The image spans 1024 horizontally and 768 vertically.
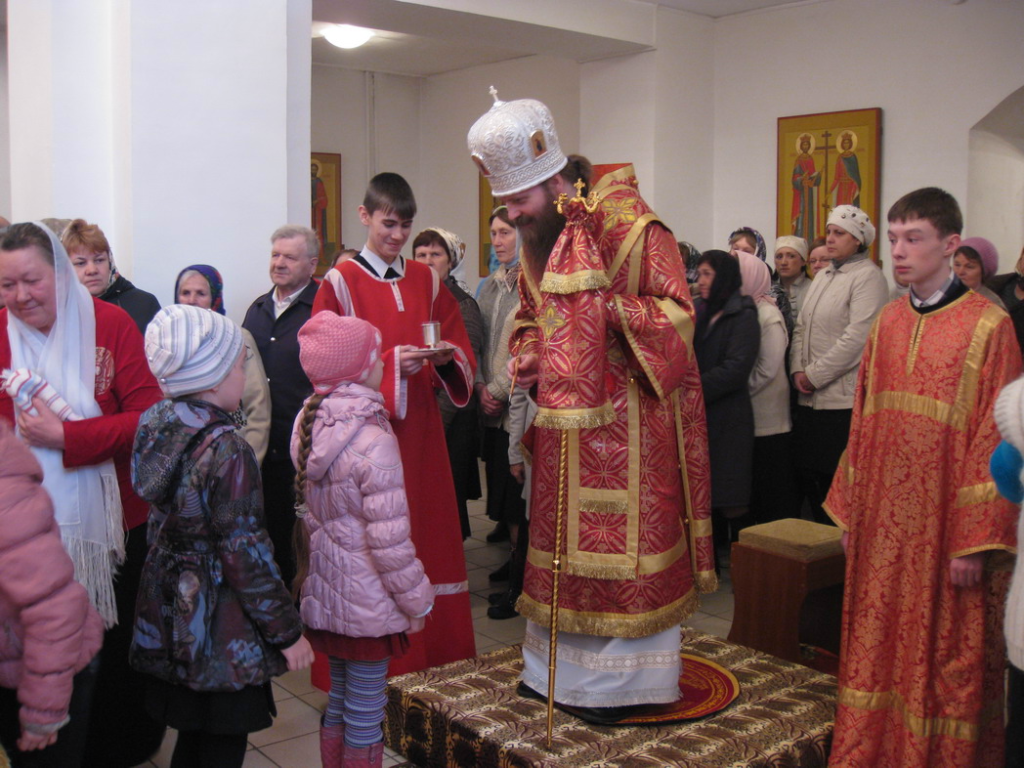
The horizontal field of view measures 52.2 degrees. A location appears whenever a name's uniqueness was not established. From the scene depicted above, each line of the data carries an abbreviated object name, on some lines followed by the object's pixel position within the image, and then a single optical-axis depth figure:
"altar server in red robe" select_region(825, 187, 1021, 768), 2.80
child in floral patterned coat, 2.39
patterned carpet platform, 3.01
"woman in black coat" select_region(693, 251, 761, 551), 5.11
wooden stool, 3.99
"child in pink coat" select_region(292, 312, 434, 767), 2.77
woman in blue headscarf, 4.05
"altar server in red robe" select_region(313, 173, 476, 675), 3.77
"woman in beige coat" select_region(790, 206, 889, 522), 5.27
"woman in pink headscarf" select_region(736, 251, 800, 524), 5.32
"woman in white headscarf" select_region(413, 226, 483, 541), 5.35
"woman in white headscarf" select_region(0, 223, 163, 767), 2.84
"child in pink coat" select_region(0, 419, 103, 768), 2.09
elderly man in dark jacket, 4.25
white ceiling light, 8.10
